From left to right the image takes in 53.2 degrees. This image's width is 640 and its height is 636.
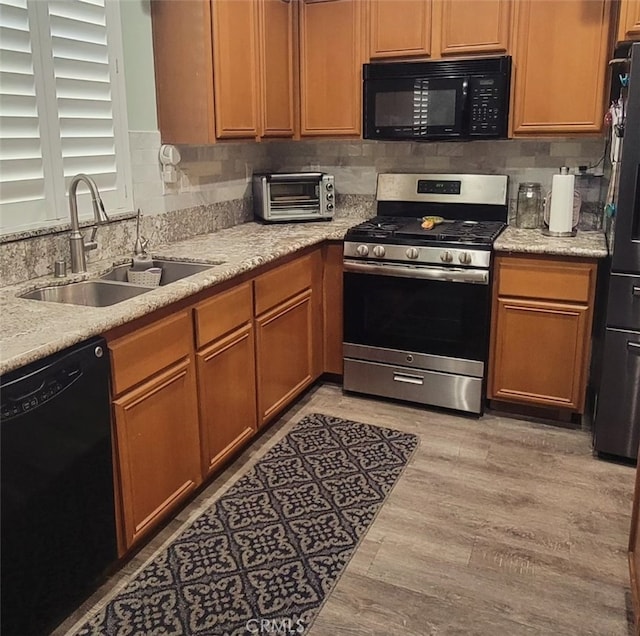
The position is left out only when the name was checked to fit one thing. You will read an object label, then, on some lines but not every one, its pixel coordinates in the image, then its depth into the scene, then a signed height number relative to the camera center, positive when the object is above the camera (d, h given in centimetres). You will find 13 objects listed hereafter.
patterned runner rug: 192 -131
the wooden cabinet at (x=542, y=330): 296 -78
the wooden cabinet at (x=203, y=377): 205 -82
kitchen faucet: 237 -25
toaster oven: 362 -19
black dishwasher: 160 -86
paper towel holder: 316 -27
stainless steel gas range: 310 -68
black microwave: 316 +31
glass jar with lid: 341 -23
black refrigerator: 251 -61
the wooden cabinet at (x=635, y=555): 180 -116
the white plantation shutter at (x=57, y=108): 229 +21
